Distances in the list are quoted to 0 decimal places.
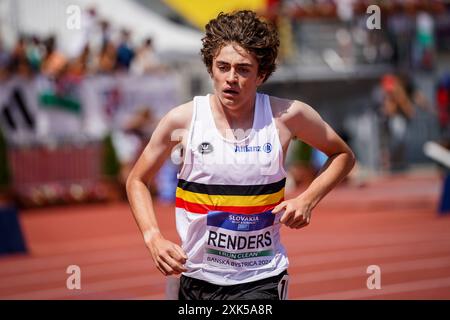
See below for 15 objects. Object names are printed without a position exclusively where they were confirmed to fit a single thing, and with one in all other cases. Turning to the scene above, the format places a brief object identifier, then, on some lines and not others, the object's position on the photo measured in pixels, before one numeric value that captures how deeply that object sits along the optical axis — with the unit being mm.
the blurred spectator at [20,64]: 17109
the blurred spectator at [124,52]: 17750
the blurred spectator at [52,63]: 17359
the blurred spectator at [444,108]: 22422
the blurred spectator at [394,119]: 20892
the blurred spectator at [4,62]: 16969
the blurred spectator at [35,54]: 17438
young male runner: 4402
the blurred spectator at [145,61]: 18219
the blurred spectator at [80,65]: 17562
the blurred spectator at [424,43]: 23234
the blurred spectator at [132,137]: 18000
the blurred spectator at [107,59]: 17797
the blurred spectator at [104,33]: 17609
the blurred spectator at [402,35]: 22719
